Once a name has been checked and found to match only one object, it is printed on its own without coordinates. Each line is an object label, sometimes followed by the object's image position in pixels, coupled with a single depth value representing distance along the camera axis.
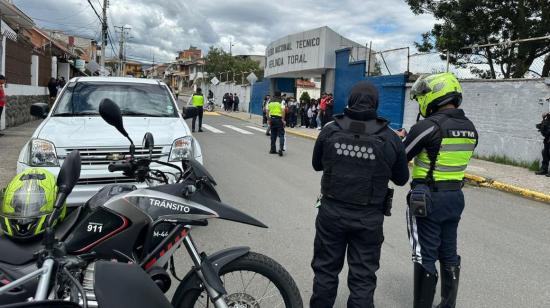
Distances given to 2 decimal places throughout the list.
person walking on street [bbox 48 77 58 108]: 20.70
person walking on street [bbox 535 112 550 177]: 10.48
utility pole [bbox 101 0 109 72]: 37.03
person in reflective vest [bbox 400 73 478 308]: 3.34
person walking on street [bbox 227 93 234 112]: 41.50
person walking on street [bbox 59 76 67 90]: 22.48
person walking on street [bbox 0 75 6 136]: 12.48
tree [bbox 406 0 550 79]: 15.05
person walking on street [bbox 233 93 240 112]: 41.66
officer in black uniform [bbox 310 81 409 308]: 3.08
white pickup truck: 5.29
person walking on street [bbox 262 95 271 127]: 25.41
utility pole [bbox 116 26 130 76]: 65.94
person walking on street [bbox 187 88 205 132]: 18.80
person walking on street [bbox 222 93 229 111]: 41.53
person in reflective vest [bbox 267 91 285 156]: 13.02
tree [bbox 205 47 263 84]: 67.74
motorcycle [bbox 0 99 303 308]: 2.57
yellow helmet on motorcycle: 2.61
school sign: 24.39
